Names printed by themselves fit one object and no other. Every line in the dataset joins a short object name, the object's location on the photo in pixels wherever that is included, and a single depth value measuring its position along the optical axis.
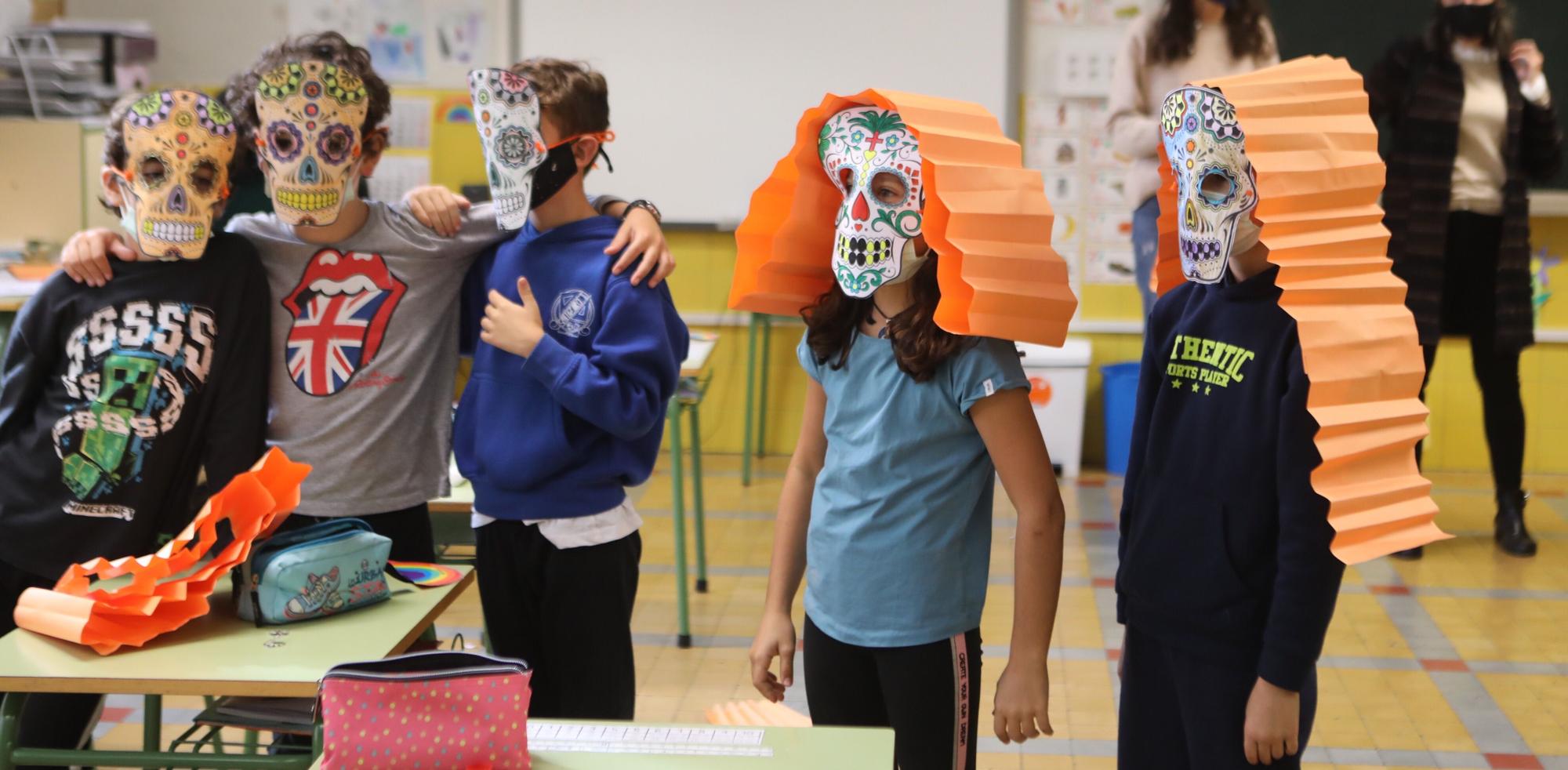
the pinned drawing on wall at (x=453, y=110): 5.77
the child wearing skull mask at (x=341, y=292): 2.11
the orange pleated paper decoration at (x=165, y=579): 1.79
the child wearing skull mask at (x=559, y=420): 2.07
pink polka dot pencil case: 1.41
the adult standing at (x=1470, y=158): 4.04
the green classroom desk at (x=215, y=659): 1.70
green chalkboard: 5.25
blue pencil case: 1.86
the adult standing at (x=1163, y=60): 3.72
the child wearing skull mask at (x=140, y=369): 2.06
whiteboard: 5.48
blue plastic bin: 5.41
